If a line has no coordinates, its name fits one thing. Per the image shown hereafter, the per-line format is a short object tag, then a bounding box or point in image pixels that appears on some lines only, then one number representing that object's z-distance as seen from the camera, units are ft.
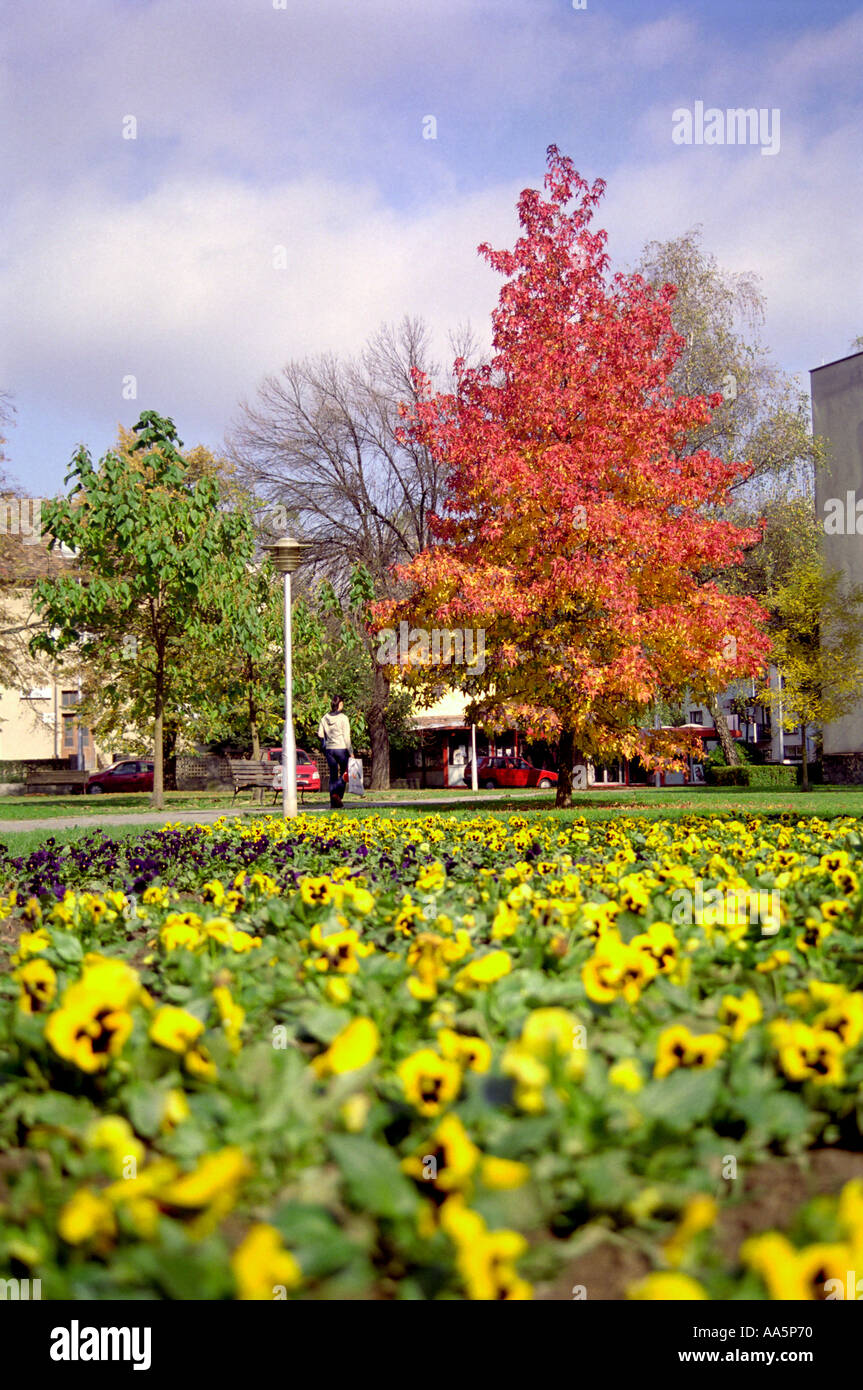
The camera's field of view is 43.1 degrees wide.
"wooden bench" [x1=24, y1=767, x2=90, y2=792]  103.04
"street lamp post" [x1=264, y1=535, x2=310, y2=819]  45.62
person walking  55.01
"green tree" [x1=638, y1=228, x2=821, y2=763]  94.17
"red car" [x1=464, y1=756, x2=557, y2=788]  123.24
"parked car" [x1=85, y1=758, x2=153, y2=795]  129.29
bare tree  102.83
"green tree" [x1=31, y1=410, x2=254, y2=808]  61.31
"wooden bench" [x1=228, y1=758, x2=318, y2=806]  73.41
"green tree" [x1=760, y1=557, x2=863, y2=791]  86.94
